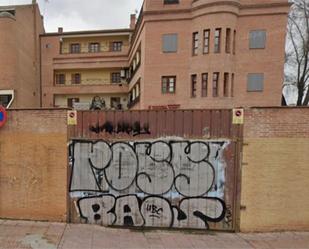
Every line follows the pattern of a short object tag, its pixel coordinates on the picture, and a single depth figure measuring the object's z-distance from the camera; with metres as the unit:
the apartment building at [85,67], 29.86
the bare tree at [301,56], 23.56
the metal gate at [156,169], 5.73
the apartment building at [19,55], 22.42
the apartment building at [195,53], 20.17
